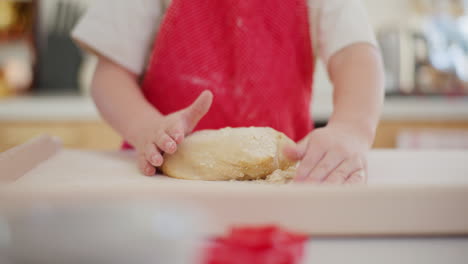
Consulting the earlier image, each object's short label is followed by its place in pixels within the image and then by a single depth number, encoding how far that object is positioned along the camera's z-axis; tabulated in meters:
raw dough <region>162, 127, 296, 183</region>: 0.51
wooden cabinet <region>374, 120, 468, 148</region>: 1.55
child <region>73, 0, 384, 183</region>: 0.69
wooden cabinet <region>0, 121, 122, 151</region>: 1.54
